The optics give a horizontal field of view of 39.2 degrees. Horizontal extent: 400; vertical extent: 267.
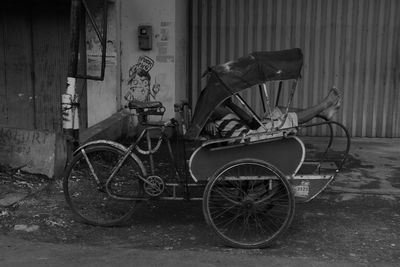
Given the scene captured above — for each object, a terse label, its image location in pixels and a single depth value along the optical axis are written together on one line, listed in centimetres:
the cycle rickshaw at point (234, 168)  477
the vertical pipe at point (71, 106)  620
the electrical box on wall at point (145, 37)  900
